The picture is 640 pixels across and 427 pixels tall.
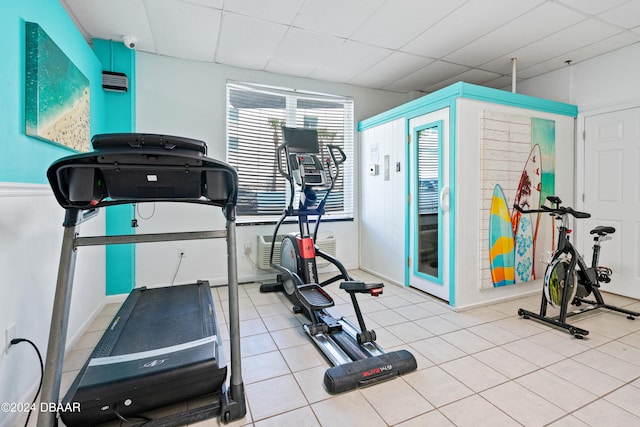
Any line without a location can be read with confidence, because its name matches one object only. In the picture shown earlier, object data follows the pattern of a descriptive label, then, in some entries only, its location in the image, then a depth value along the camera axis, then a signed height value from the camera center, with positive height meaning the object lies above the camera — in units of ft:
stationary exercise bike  8.91 -2.05
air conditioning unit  13.07 -1.62
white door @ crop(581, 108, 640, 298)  11.06 +0.91
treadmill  4.36 -1.77
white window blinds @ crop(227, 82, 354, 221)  13.33 +3.70
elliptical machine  6.31 -2.45
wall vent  10.68 +4.56
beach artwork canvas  6.13 +2.71
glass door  10.58 +0.24
